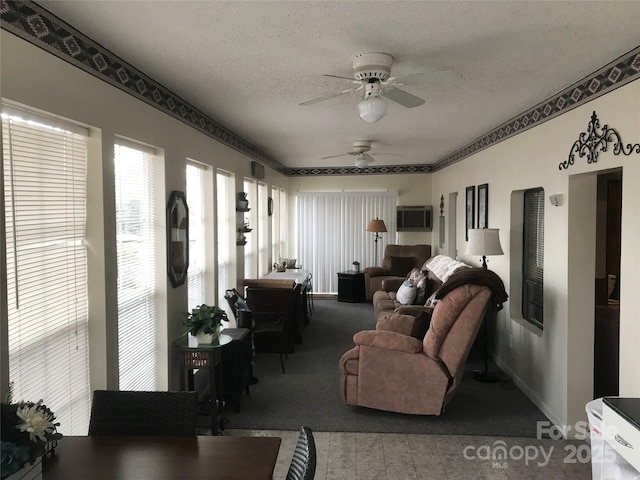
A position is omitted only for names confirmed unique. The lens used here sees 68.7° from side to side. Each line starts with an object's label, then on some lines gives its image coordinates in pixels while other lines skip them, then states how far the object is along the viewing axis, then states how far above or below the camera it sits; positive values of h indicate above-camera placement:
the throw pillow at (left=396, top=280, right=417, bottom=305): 5.80 -0.84
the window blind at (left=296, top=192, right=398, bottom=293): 9.08 -0.04
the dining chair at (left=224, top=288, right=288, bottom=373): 4.83 -0.98
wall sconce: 3.59 +0.21
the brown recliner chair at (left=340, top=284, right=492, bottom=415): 3.62 -1.09
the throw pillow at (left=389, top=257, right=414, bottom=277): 8.41 -0.70
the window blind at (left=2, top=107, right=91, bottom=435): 2.06 -0.16
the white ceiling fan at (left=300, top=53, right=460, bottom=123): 2.57 +0.81
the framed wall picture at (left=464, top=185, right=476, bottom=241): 5.98 +0.25
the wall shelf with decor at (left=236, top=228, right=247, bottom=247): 5.46 -0.12
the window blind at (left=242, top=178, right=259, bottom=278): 6.20 -0.09
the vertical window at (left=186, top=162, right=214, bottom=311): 4.25 -0.04
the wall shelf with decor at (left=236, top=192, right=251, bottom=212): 5.36 +0.30
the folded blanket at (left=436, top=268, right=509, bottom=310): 3.61 -0.43
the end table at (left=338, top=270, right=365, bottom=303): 8.61 -1.07
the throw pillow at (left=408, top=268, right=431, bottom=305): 5.84 -0.74
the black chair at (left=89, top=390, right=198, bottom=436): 2.03 -0.80
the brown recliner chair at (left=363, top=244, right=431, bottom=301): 8.38 -0.68
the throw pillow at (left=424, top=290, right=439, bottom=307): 4.73 -0.80
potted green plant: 3.51 -0.71
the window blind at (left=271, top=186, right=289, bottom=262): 8.11 +0.06
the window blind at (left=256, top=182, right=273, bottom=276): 6.94 -0.02
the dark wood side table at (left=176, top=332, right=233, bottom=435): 3.44 -0.98
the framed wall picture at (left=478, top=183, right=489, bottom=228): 5.39 +0.25
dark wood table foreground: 1.63 -0.85
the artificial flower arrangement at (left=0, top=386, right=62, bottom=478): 1.42 -0.65
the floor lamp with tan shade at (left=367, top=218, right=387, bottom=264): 8.54 +0.03
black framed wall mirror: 3.52 -0.07
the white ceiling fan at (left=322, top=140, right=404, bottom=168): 5.74 +0.98
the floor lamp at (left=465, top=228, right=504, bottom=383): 4.46 -0.15
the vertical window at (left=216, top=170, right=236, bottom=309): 5.13 -0.03
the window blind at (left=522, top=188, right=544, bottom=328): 4.28 -0.30
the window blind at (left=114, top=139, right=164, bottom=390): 2.98 -0.23
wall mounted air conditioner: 8.84 +0.16
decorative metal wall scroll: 2.79 +0.54
